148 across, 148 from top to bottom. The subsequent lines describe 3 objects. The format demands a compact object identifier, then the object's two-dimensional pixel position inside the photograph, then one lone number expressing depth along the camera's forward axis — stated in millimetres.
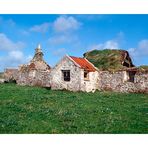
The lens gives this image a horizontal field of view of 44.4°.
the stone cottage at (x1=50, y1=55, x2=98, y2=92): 20261
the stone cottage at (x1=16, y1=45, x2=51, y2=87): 24009
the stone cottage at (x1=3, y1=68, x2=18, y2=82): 29789
